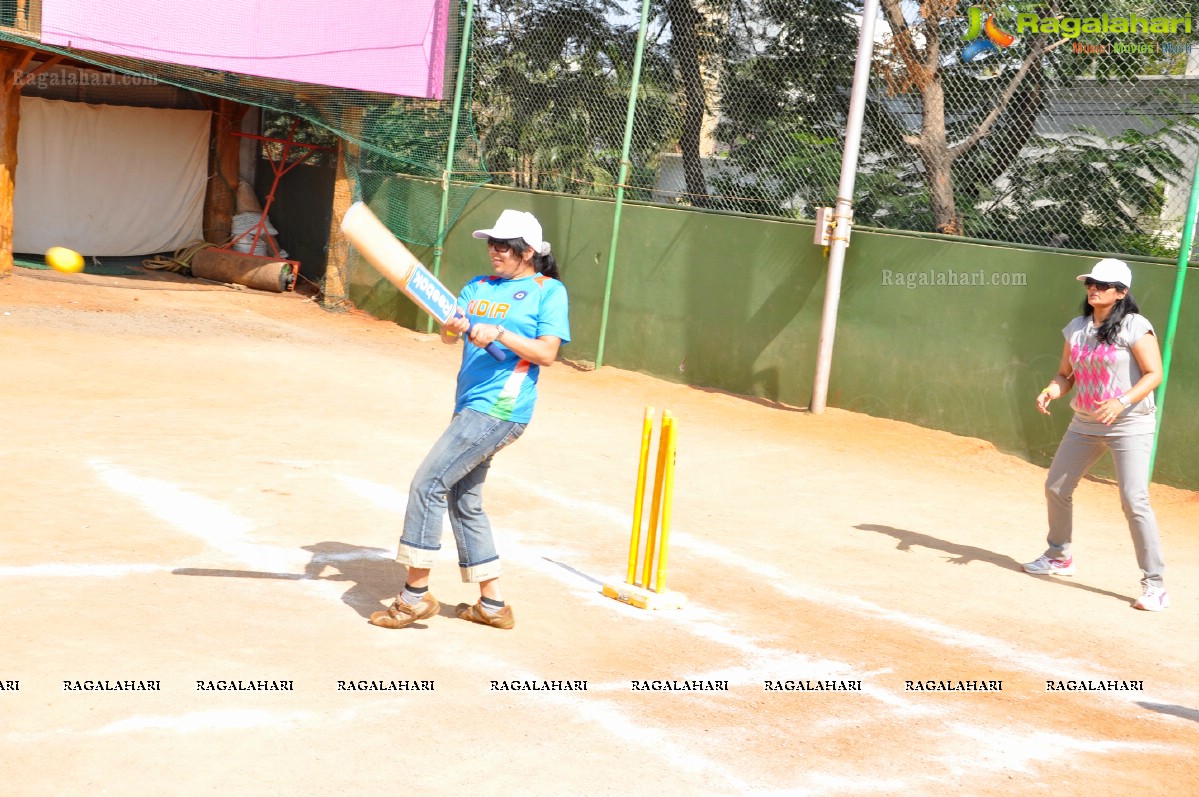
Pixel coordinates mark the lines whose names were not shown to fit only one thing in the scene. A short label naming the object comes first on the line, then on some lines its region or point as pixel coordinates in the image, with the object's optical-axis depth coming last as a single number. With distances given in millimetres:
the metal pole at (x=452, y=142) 16453
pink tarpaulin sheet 16219
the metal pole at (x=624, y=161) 14047
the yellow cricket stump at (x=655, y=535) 5969
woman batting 5355
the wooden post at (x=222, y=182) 22266
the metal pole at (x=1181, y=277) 9914
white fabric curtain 20312
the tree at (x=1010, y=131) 11273
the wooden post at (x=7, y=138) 17438
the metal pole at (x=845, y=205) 12133
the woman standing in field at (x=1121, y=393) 6852
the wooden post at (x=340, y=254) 18406
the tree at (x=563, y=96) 14828
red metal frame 21203
